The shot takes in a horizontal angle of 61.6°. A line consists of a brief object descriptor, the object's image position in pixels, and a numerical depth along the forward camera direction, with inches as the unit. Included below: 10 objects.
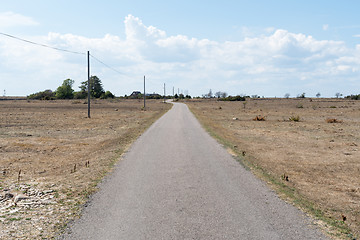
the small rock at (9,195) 324.6
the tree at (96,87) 6817.9
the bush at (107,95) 6712.6
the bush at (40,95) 6477.4
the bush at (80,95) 6387.8
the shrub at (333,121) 1381.6
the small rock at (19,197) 310.8
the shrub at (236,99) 5403.5
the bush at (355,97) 5188.0
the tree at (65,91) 6502.0
